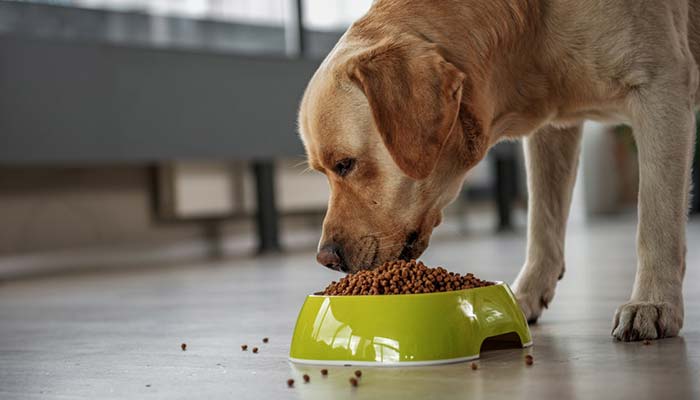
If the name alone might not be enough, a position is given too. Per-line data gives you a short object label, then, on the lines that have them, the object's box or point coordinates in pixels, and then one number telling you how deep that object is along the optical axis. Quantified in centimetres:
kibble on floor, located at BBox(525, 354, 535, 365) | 138
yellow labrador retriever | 153
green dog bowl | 141
